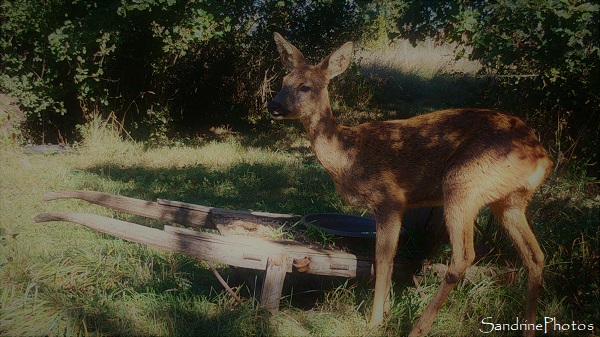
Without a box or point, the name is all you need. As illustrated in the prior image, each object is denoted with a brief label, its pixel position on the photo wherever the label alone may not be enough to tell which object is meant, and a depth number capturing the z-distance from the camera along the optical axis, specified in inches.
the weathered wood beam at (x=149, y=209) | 171.5
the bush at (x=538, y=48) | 185.5
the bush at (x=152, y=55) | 326.6
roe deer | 128.9
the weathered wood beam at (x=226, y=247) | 135.5
